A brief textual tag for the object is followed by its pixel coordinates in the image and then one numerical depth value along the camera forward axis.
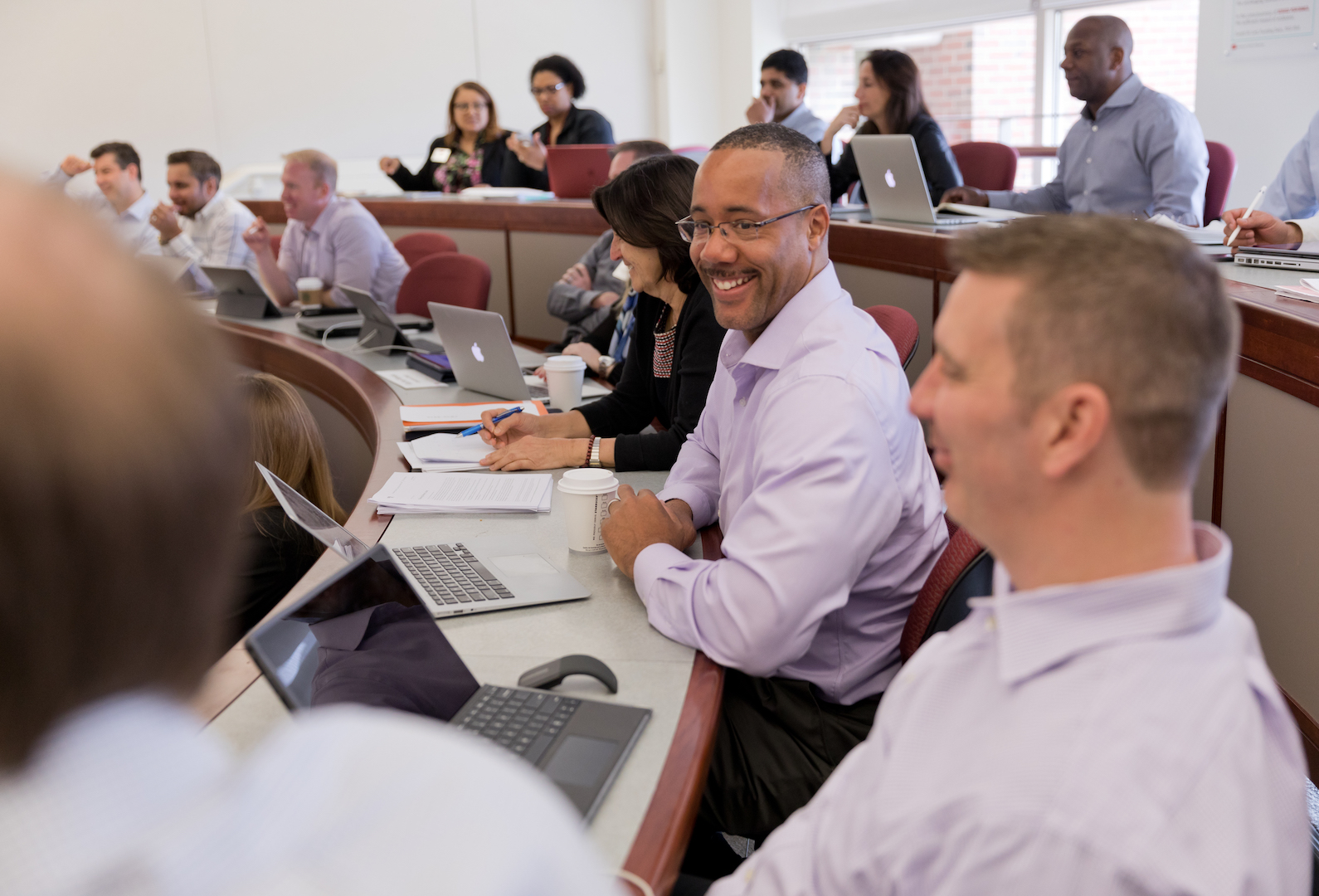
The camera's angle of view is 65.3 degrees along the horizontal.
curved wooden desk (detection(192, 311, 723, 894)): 0.89
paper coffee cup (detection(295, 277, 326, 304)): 4.12
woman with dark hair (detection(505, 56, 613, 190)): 5.36
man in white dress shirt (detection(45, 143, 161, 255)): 5.61
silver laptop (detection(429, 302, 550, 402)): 2.60
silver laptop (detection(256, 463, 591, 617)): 1.38
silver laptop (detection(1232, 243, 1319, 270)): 2.34
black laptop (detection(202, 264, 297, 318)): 4.30
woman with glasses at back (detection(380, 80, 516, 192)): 5.41
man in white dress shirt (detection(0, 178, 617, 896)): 0.36
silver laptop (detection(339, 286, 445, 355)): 3.36
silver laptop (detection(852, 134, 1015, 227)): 3.38
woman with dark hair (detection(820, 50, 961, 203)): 4.19
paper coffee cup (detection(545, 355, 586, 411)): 2.54
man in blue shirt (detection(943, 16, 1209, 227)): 3.73
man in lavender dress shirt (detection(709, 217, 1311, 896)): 0.61
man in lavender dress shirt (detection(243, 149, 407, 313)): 4.39
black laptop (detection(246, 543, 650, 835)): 1.01
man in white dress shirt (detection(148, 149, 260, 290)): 4.99
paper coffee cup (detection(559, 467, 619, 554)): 1.57
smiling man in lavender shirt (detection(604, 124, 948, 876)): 1.24
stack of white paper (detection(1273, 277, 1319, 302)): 1.91
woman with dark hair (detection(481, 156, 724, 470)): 2.07
